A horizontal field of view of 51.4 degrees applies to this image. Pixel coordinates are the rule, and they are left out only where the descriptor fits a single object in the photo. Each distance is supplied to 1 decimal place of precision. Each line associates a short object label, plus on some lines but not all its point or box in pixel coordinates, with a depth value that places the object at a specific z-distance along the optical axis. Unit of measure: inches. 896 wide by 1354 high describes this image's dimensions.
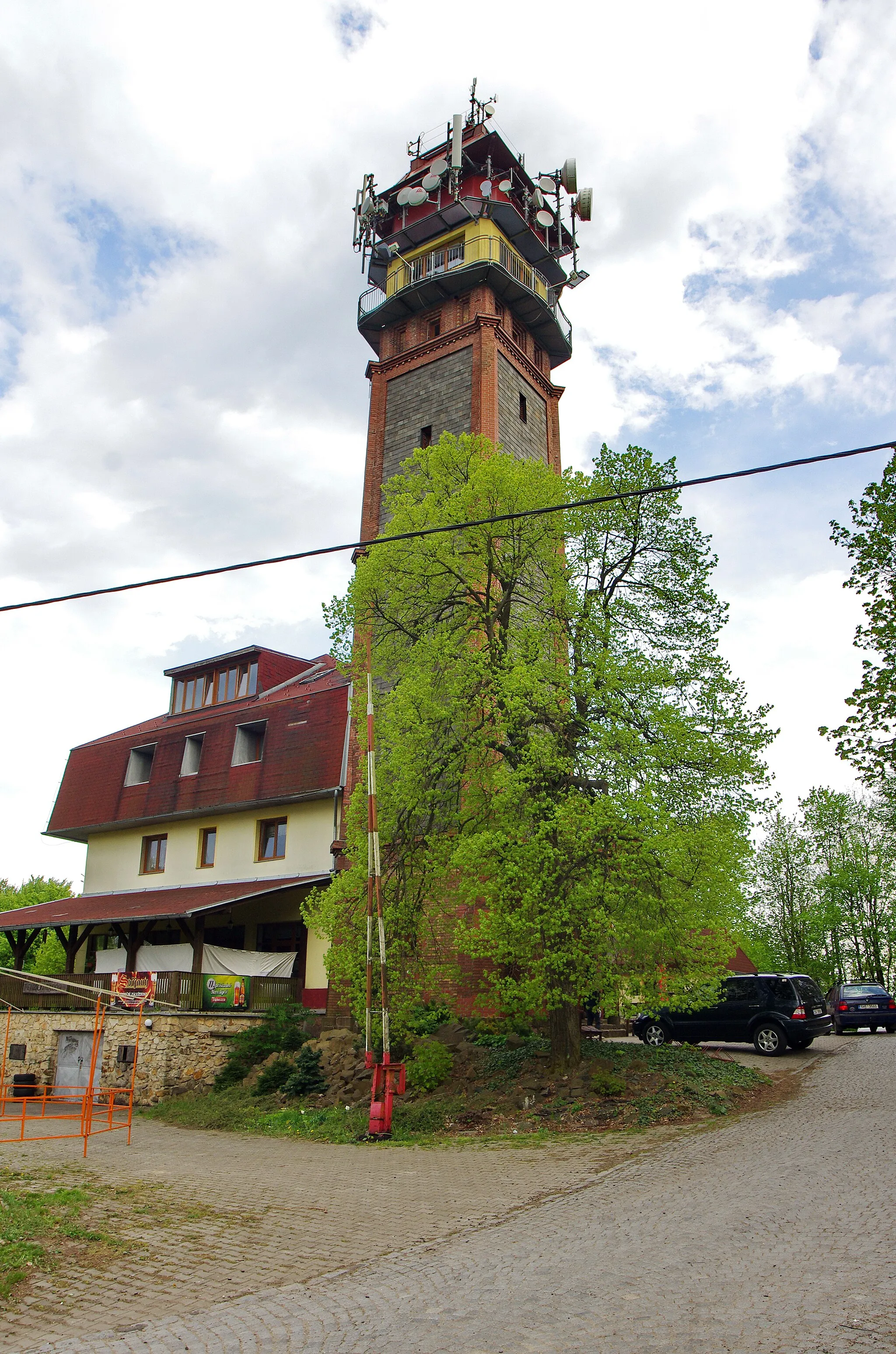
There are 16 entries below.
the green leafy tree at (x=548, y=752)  527.2
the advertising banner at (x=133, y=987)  819.4
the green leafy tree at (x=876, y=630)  501.0
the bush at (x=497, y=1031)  666.2
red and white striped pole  538.0
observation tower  1011.9
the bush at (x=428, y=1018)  662.5
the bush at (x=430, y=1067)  623.5
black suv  757.9
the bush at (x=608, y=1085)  548.1
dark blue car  1077.8
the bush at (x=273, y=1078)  707.4
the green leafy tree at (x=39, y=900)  1359.5
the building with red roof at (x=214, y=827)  964.0
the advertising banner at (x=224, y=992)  831.1
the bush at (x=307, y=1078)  679.1
